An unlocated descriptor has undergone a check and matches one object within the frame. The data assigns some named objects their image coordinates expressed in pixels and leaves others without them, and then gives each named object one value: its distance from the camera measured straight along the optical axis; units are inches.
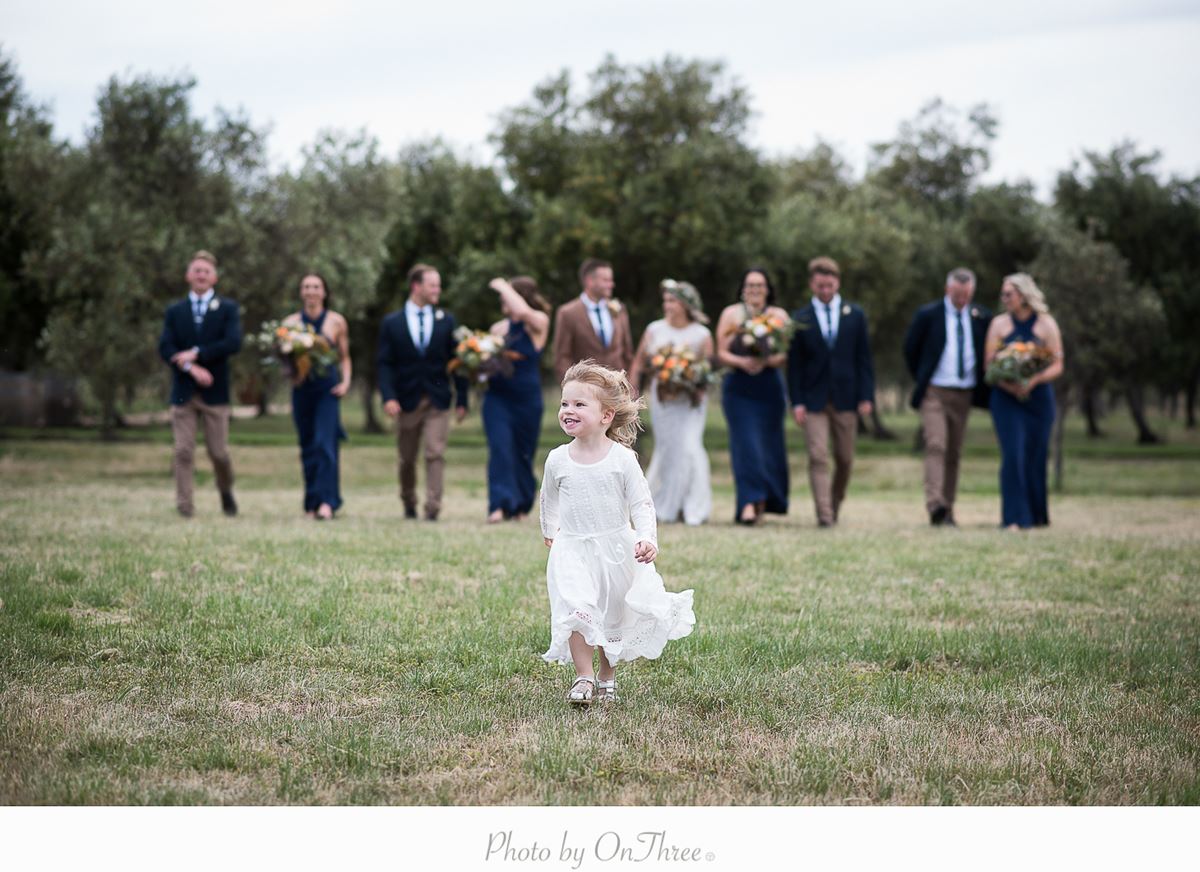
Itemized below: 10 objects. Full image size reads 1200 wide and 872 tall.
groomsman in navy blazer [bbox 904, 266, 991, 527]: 563.5
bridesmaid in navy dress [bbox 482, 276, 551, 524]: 541.6
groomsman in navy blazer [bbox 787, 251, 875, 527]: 548.7
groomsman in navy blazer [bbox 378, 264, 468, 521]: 550.1
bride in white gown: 557.9
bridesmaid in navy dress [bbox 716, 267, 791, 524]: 545.6
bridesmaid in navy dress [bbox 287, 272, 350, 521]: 540.1
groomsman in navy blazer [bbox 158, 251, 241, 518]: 522.6
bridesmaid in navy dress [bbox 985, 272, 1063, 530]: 553.3
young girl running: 224.8
